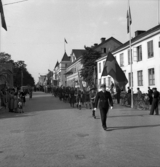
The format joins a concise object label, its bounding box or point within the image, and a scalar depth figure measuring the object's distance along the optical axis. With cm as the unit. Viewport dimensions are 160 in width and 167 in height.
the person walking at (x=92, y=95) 1589
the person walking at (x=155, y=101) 1446
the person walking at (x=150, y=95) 1806
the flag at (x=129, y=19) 2011
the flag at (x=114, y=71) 1778
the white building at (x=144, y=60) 2436
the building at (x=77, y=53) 5366
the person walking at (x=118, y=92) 2314
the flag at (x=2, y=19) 1416
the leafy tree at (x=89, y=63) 4466
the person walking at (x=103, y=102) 968
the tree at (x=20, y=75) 8796
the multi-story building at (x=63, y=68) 9628
